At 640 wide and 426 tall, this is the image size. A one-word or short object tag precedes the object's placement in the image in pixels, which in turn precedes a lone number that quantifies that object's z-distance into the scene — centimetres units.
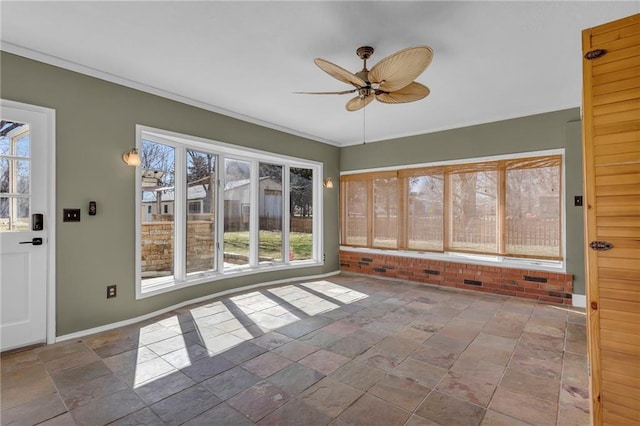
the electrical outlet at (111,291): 328
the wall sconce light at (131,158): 335
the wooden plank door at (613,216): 139
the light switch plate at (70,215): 300
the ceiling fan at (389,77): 212
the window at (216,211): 389
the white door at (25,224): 271
